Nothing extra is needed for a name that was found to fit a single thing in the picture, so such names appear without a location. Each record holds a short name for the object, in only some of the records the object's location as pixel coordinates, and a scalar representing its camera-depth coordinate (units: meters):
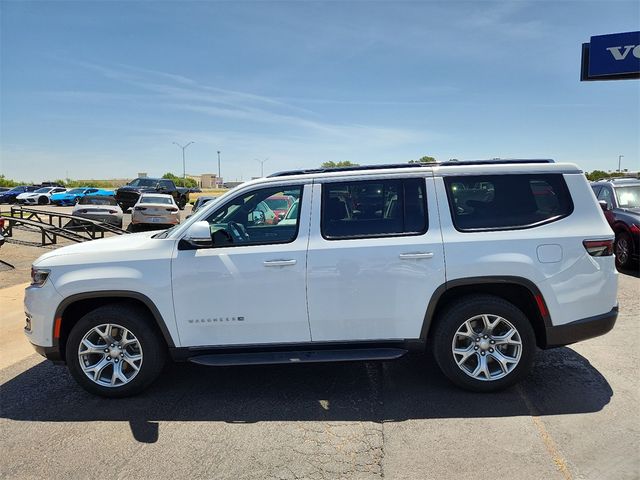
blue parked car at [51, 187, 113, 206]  38.88
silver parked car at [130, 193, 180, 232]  16.83
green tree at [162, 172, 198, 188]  93.43
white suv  3.85
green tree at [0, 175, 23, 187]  74.81
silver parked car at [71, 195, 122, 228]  17.30
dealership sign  18.52
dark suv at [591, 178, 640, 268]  8.99
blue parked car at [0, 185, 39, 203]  42.09
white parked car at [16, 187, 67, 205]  39.00
